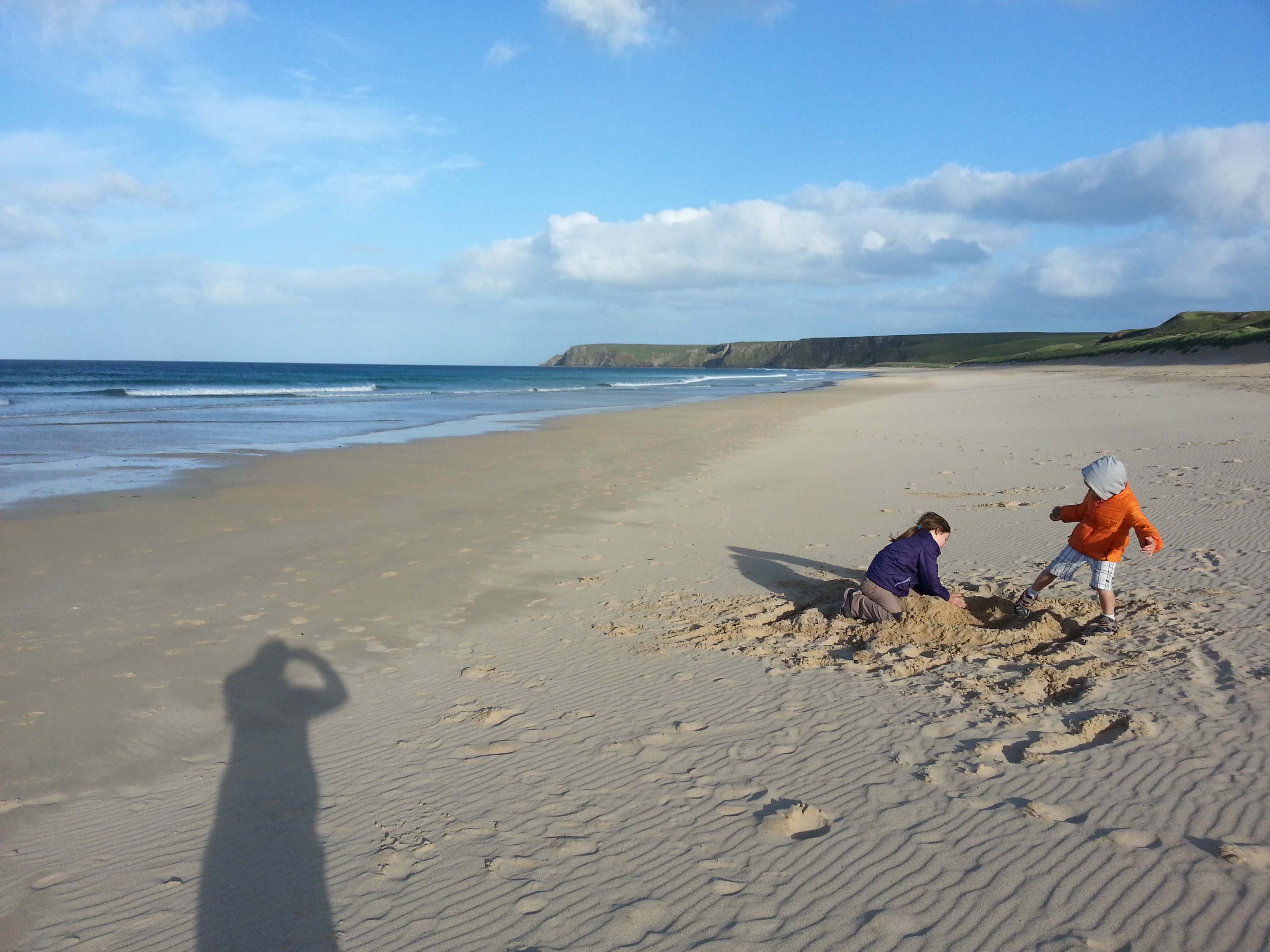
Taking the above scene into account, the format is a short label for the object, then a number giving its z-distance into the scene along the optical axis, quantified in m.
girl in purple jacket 5.87
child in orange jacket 5.53
